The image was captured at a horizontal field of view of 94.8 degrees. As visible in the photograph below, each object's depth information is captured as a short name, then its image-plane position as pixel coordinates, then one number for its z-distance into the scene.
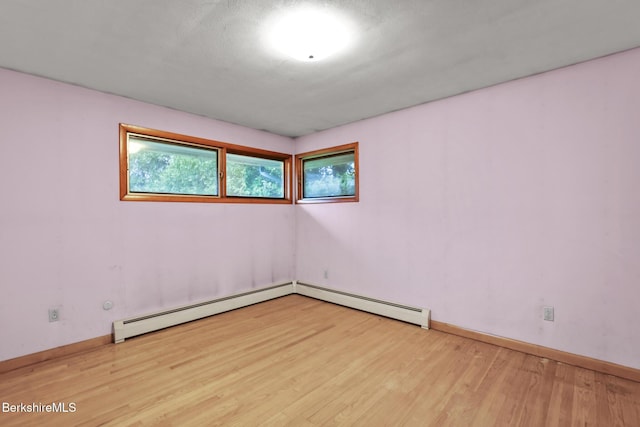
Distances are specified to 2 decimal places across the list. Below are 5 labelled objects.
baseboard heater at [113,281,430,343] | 3.08
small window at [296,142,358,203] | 4.18
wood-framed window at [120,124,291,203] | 3.25
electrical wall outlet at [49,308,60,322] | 2.66
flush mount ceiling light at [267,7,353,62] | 1.82
